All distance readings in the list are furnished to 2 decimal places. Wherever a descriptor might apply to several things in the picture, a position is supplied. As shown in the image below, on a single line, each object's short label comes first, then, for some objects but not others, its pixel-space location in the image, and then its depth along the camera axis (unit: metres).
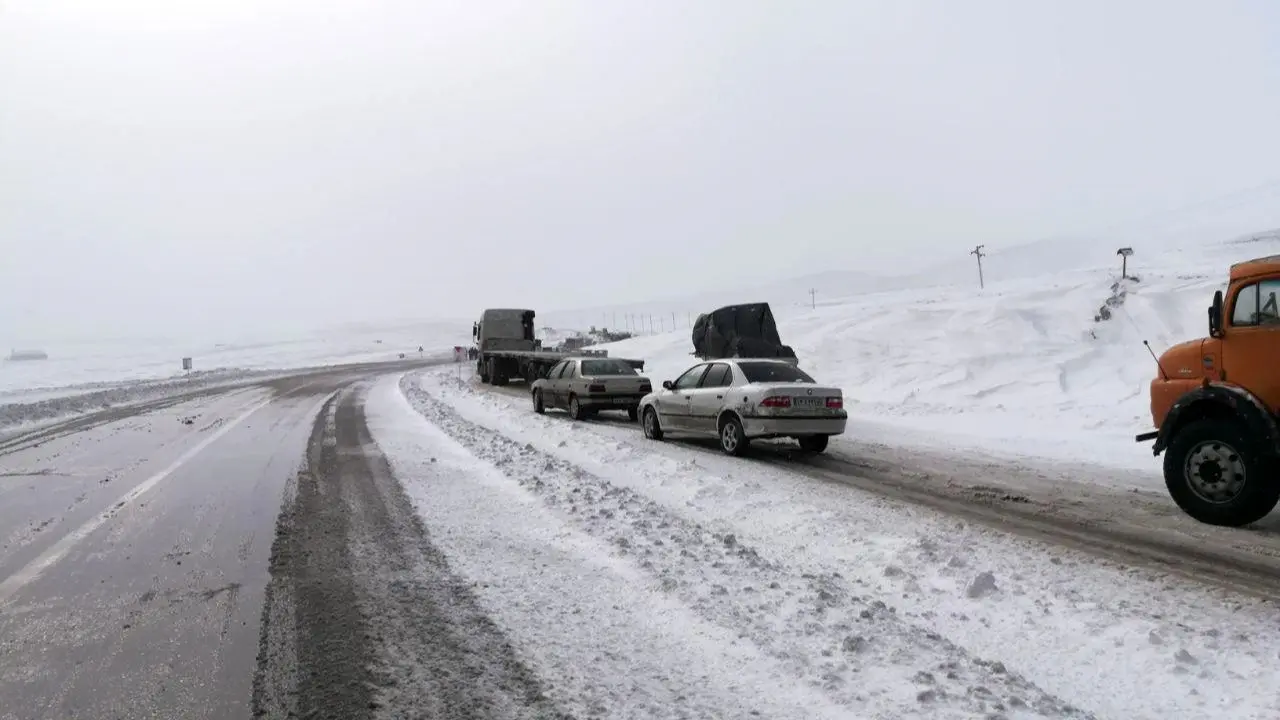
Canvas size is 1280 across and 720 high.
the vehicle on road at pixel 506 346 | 30.67
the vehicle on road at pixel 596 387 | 17.33
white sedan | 11.29
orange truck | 6.71
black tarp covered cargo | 20.94
